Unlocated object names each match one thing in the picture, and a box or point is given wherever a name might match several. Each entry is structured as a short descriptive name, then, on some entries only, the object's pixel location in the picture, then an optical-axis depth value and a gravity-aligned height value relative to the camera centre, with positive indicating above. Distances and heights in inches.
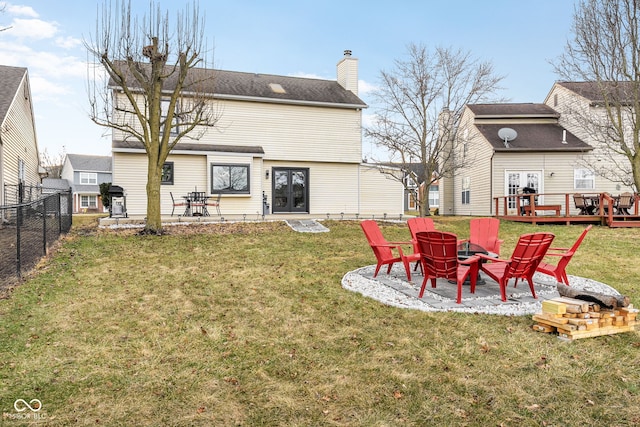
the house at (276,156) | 686.5 +88.2
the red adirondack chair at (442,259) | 229.5 -31.8
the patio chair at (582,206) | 667.4 -3.7
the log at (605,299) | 182.7 -43.3
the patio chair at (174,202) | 652.9 +7.4
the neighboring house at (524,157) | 860.6 +100.9
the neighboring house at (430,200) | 1709.9 +31.8
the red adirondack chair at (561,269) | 255.3 -42.0
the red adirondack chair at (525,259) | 228.1 -31.2
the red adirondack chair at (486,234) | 327.6 -24.4
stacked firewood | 177.9 -51.6
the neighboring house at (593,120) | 796.5 +166.2
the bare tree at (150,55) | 482.0 +186.3
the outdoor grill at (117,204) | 612.7 +4.3
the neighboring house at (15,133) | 596.1 +127.8
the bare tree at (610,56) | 623.2 +237.6
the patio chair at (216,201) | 695.2 +8.8
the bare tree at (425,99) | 776.9 +206.2
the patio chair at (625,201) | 638.4 +3.9
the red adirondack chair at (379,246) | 294.4 -29.6
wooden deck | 626.8 -21.6
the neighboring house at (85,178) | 1830.7 +136.3
